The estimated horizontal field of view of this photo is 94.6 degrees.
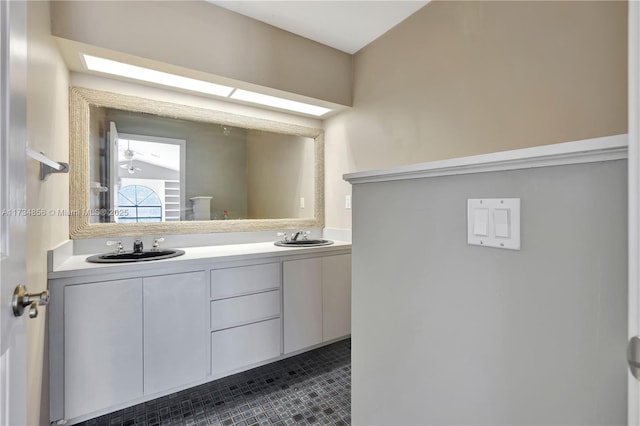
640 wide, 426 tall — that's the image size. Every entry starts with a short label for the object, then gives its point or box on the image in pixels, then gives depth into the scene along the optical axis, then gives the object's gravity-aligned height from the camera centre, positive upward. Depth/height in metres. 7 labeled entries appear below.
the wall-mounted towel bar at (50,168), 1.20 +0.19
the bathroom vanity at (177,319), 1.44 -0.62
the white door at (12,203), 0.60 +0.02
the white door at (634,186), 0.46 +0.04
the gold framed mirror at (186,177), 1.80 +0.27
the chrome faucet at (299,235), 2.54 -0.20
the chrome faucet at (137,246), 1.87 -0.21
